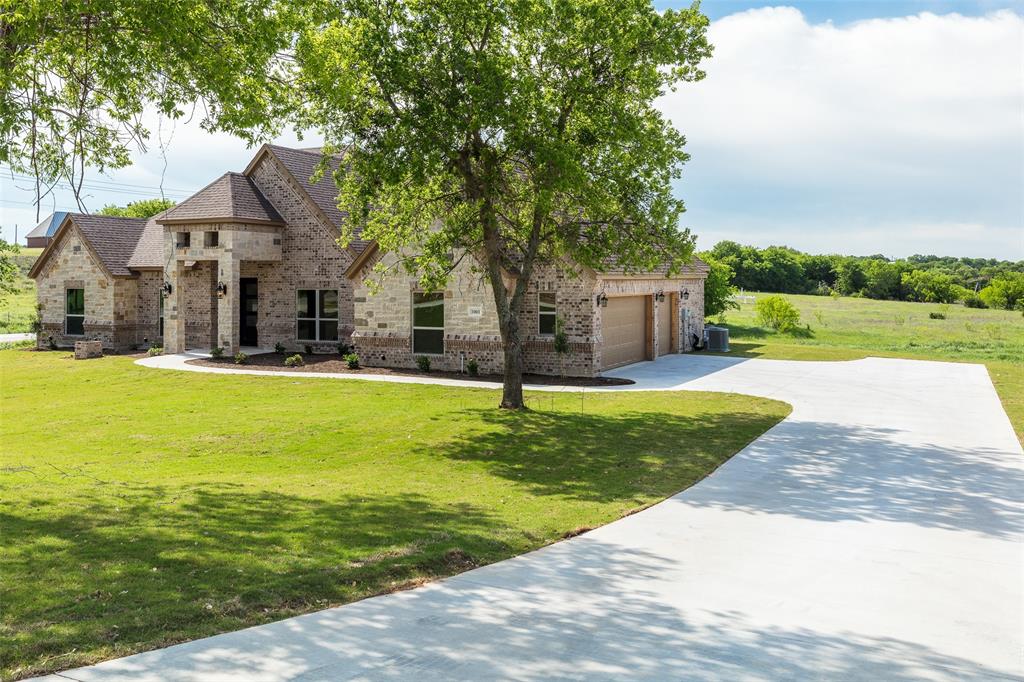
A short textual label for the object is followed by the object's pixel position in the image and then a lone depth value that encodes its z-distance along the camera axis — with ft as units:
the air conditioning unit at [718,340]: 109.50
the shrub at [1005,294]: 257.34
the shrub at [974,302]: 269.64
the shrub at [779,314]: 137.69
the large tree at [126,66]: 36.24
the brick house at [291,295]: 81.47
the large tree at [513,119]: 51.49
